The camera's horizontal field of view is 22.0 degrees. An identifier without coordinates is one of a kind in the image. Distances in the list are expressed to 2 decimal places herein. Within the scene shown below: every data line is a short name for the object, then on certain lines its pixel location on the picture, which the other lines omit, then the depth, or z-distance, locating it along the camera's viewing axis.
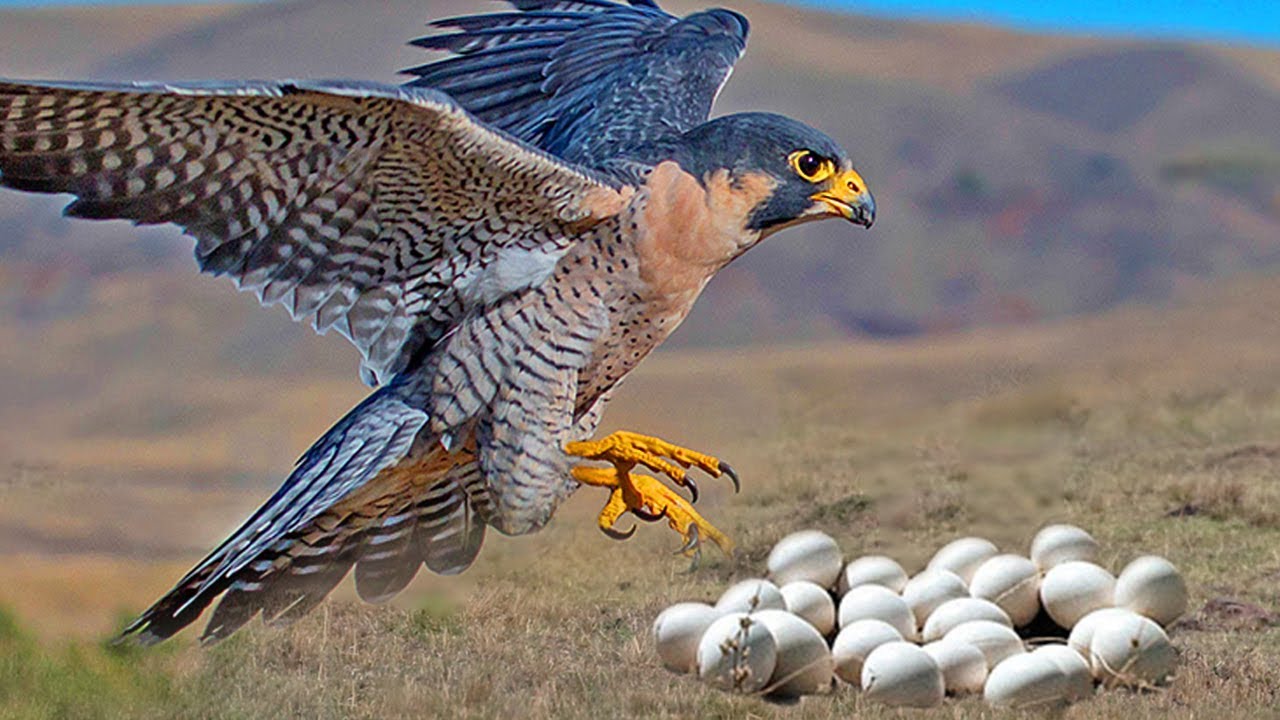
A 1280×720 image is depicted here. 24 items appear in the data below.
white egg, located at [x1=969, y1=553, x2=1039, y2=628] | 11.17
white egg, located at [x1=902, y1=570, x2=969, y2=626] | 11.05
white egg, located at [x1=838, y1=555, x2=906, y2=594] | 11.58
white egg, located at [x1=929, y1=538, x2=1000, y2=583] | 11.84
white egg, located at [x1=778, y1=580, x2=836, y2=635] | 10.84
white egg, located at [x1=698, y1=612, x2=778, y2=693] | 9.56
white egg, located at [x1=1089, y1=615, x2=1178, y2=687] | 10.00
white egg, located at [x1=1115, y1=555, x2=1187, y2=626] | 10.90
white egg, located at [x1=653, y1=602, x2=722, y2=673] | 10.07
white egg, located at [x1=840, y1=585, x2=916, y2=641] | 10.70
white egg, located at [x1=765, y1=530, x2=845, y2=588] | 11.58
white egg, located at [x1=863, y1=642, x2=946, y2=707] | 9.59
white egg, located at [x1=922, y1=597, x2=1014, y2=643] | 10.59
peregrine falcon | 8.97
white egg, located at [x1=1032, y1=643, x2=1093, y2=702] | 9.74
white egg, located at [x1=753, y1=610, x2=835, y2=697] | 9.75
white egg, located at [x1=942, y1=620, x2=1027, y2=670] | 10.06
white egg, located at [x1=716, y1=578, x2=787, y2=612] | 10.49
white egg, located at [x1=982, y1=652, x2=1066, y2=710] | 9.60
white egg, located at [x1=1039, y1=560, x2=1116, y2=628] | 10.95
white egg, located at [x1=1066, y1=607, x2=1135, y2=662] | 10.20
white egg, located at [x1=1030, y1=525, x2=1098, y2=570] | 11.72
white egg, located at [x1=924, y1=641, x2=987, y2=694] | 9.87
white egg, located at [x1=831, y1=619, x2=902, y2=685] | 10.05
